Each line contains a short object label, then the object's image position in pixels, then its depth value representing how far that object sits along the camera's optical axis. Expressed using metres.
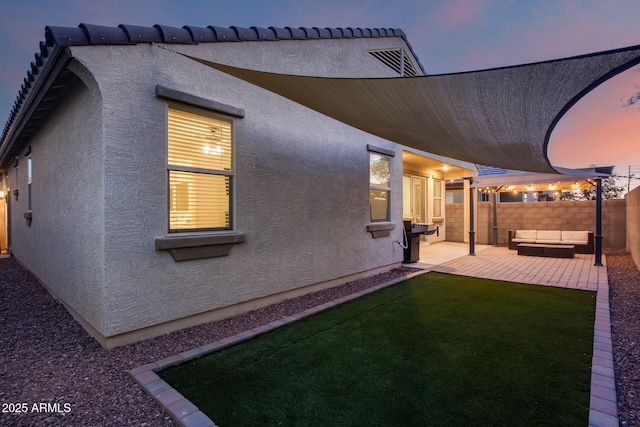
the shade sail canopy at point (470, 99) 2.47
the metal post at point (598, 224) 9.48
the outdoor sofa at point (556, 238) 11.76
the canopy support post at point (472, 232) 11.66
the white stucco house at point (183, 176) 3.66
